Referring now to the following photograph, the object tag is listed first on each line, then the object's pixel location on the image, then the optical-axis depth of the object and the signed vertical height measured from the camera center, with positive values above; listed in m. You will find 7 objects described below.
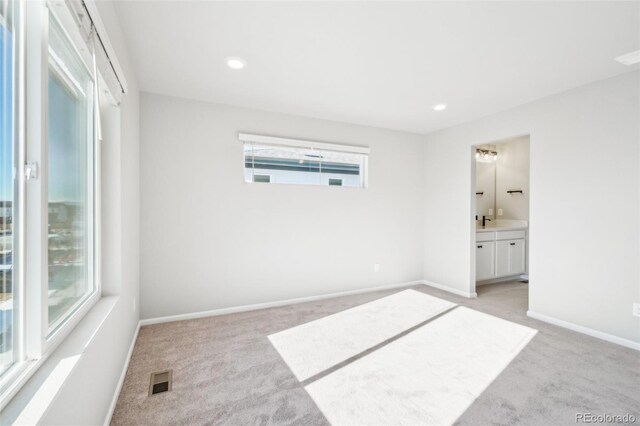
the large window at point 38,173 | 0.97 +0.16
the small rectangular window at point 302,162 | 3.62 +0.69
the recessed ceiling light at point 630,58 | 2.33 +1.26
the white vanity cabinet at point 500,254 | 4.59 -0.68
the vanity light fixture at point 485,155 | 5.54 +1.09
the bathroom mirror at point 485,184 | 5.60 +0.55
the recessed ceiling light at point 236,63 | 2.46 +1.29
